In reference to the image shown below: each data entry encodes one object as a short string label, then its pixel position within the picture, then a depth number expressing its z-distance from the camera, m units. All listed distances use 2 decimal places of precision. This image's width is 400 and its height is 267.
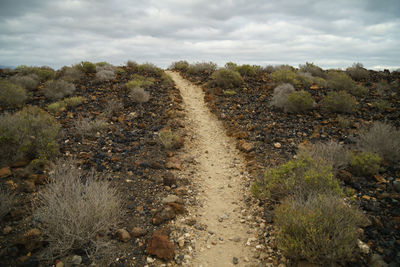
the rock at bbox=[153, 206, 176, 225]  3.98
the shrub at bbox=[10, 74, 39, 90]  11.31
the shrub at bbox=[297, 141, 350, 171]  5.31
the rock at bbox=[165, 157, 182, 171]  5.96
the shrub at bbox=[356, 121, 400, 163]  5.52
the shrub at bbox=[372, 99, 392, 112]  9.01
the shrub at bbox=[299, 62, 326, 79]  15.84
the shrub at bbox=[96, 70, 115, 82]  12.98
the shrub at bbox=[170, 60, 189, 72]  19.27
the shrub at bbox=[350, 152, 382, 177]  4.99
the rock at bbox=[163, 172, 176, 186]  5.18
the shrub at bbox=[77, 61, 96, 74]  14.82
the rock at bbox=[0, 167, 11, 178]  4.40
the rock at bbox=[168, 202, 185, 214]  4.39
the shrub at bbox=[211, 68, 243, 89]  12.95
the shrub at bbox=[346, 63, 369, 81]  14.84
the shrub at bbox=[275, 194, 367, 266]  2.84
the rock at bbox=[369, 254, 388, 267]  2.84
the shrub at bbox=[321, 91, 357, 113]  8.77
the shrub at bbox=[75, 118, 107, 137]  6.98
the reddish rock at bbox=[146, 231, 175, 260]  3.34
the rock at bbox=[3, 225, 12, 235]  3.31
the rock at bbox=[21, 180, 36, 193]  4.19
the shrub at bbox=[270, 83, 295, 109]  9.59
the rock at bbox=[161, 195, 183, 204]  4.54
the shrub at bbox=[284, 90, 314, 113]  9.08
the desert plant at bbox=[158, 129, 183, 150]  6.97
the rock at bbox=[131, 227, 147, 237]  3.66
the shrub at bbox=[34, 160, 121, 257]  3.15
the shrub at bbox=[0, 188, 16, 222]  3.51
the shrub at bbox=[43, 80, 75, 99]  10.45
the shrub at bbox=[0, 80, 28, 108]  8.75
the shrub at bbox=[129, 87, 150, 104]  10.42
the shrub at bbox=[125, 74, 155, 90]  11.77
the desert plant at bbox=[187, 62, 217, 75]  16.97
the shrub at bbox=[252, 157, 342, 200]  4.07
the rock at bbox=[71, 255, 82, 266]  3.02
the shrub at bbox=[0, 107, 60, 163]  4.99
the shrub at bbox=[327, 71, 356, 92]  11.62
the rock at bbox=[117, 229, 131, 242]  3.54
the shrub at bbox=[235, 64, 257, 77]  15.15
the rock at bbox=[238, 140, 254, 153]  6.94
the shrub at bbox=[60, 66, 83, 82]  12.51
